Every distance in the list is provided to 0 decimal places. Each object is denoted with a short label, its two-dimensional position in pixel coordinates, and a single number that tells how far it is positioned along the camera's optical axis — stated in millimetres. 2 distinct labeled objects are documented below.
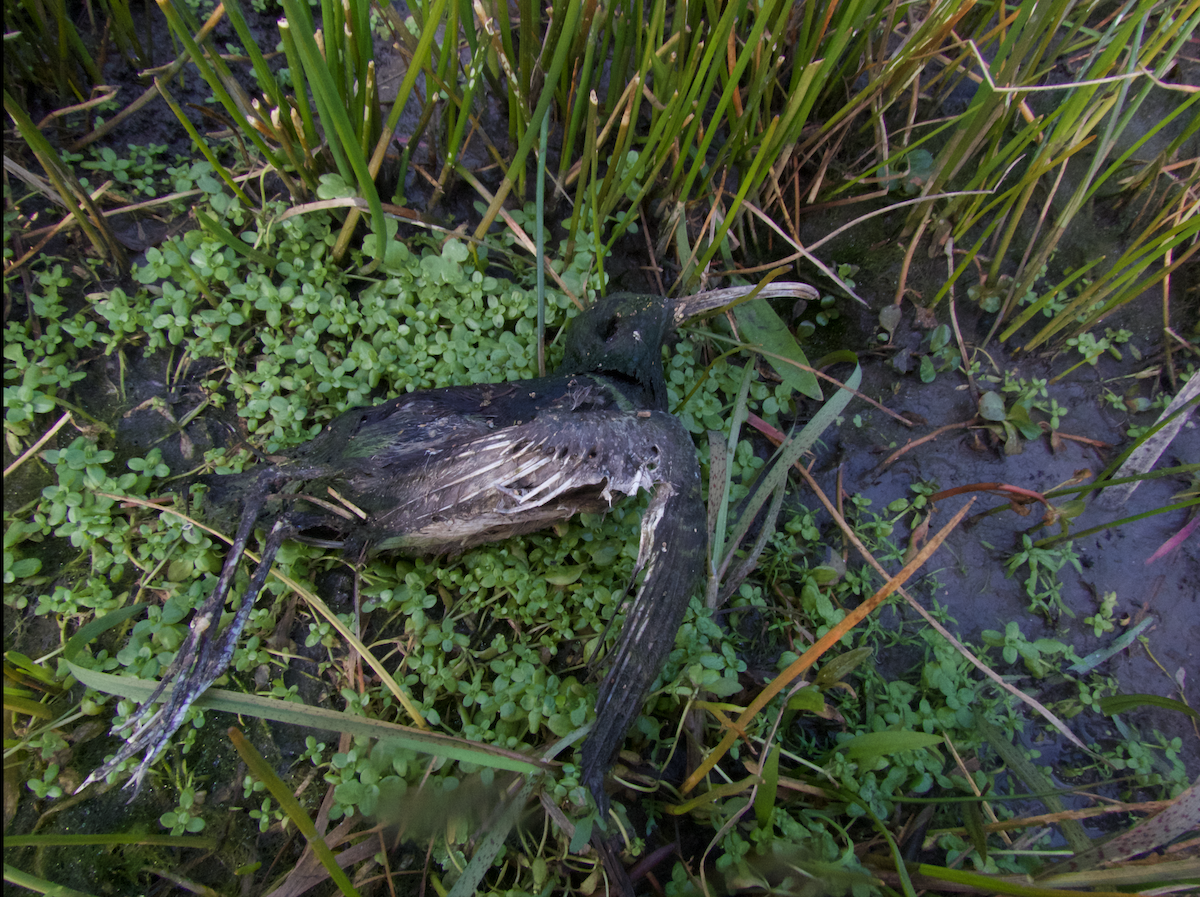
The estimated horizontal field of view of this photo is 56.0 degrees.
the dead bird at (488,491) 304
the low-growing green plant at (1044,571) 359
